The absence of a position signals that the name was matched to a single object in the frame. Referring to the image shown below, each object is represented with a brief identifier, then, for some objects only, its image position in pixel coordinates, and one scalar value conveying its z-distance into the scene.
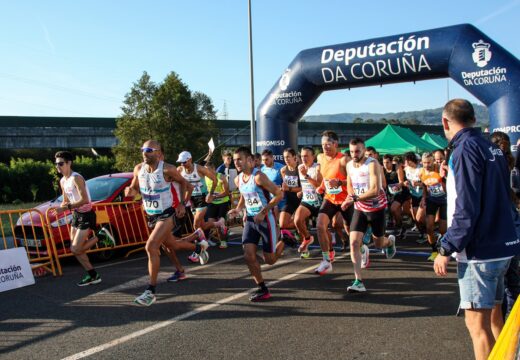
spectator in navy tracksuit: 2.97
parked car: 8.38
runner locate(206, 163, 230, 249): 9.92
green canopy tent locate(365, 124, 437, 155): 21.39
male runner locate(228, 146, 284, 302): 5.93
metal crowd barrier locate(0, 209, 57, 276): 8.00
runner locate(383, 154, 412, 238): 10.79
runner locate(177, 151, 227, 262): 9.32
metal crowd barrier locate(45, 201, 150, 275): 8.36
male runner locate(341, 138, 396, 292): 6.14
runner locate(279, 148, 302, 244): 9.16
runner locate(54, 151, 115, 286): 6.93
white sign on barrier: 6.91
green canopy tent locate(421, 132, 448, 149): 26.22
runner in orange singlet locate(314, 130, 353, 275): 7.31
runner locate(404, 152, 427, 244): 10.26
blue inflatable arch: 10.07
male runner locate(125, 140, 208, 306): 6.18
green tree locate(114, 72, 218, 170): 46.93
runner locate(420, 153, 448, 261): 8.64
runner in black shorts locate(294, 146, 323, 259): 8.37
